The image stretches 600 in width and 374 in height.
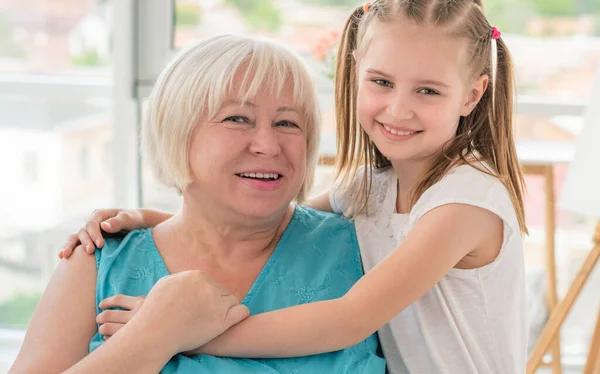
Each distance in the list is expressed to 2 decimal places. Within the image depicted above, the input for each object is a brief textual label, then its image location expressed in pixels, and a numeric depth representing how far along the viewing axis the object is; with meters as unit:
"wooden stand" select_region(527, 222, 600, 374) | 2.19
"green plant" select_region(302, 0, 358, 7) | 3.08
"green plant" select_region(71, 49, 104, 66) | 3.20
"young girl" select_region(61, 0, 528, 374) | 1.55
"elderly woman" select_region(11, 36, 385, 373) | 1.55
